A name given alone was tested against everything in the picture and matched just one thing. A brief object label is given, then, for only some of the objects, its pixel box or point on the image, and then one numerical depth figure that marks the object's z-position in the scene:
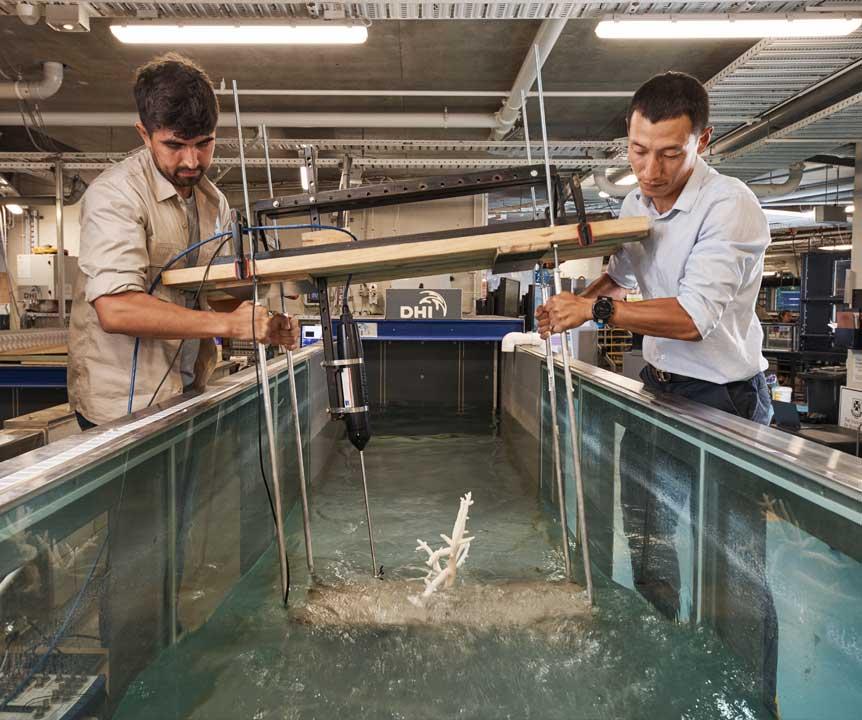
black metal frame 1.34
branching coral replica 1.57
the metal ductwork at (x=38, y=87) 4.86
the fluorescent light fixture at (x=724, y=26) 3.32
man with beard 1.30
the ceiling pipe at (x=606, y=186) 6.81
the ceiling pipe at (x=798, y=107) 4.51
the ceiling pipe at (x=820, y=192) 8.80
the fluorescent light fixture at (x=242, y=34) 3.43
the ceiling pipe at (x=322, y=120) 5.50
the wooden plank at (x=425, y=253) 1.31
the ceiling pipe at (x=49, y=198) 6.91
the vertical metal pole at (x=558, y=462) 1.62
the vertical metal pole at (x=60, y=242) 5.62
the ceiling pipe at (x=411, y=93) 5.15
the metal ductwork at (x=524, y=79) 4.03
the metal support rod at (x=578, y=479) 1.49
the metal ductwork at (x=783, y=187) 7.22
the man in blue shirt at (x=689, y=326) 1.21
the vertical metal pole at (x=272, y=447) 1.51
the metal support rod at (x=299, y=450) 1.69
